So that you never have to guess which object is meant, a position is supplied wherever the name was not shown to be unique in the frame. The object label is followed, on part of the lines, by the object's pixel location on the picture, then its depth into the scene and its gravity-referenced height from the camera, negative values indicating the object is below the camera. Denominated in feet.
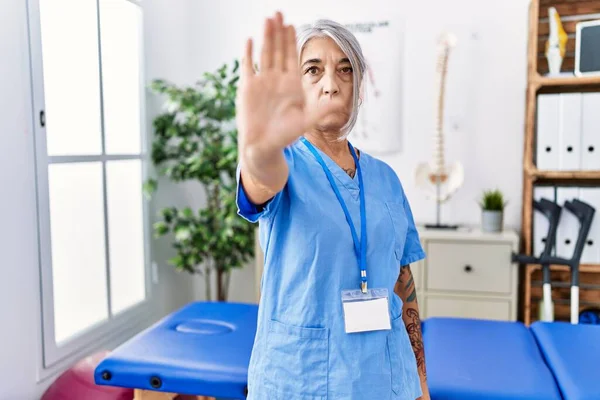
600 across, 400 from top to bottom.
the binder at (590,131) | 7.94 +0.40
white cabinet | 8.29 -1.80
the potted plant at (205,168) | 9.05 -0.12
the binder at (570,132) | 7.98 +0.39
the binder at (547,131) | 8.07 +0.41
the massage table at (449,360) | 4.66 -1.95
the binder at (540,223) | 8.30 -0.98
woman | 2.84 -0.56
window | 7.11 -0.09
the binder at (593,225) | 8.12 -1.00
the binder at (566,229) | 8.14 -1.06
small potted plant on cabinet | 8.73 -0.87
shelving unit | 8.20 -0.08
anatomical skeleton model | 8.84 -0.13
